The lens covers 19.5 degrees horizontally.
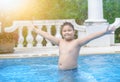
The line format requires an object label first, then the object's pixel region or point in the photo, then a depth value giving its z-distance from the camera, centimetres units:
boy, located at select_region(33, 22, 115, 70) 653
